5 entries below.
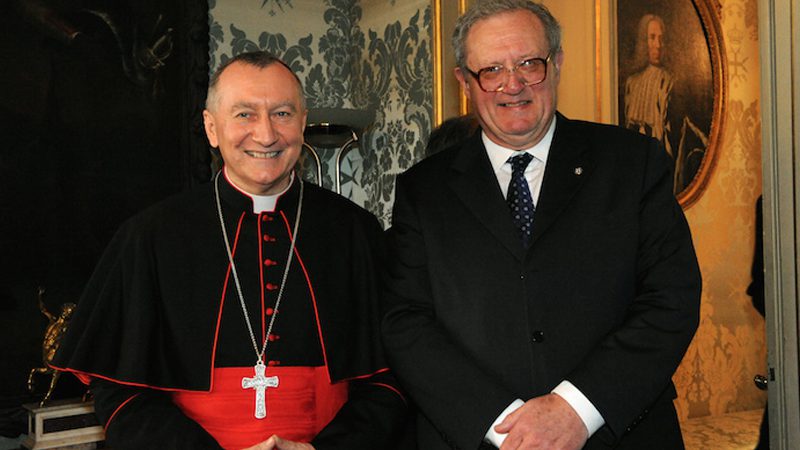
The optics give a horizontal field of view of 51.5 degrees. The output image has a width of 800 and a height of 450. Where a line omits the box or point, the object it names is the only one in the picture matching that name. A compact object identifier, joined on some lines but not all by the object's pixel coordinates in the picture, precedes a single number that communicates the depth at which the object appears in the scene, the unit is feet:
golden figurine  12.55
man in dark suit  5.64
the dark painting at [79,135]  13.00
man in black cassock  6.55
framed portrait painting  14.71
